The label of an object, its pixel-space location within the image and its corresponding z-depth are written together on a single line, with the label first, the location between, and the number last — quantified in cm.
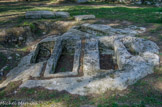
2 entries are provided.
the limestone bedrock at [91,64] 373
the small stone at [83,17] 912
